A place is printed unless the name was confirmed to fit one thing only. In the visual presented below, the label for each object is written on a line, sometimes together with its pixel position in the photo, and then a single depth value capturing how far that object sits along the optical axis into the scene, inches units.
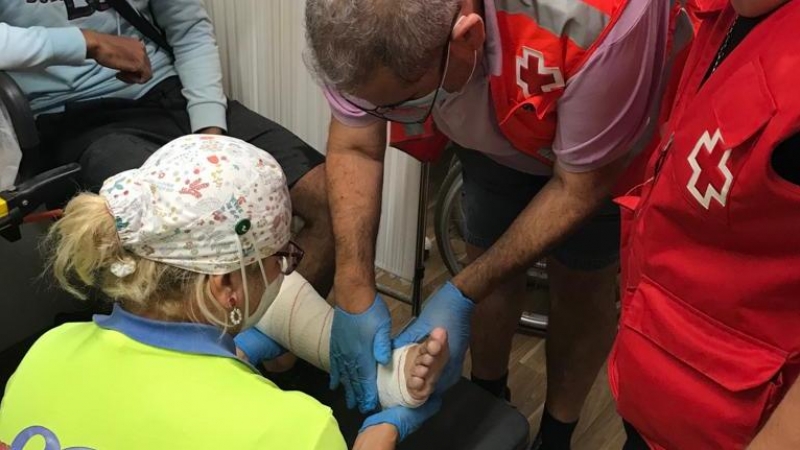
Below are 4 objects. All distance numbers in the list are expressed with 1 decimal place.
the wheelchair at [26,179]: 48.6
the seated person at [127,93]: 61.2
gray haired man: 37.6
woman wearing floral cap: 30.4
